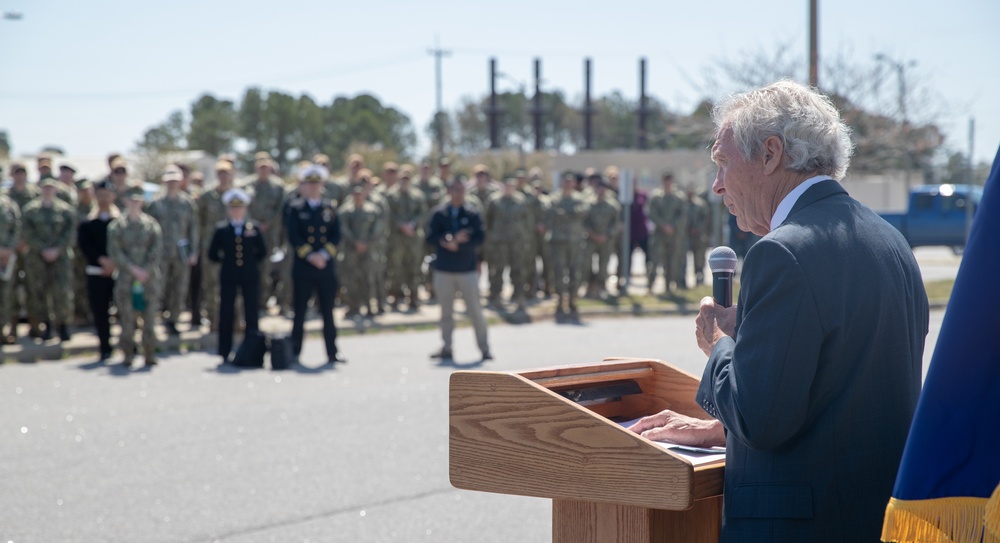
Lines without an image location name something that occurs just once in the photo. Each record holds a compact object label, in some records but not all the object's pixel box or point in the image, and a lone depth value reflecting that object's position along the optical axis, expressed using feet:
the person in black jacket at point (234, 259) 38.50
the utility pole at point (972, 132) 63.10
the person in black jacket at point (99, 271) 38.47
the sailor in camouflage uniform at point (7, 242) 39.06
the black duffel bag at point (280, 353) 36.42
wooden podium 7.89
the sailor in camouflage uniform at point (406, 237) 54.49
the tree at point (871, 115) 76.54
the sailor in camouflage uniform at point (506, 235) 57.36
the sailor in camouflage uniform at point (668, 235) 64.28
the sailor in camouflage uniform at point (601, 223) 59.11
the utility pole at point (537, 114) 229.04
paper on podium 8.39
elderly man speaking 7.43
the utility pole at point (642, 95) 249.14
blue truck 103.45
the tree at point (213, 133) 270.26
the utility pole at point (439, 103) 178.59
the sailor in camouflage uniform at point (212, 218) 44.98
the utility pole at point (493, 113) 223.10
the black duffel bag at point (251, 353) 36.65
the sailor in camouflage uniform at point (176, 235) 43.19
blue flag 6.20
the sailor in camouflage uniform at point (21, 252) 41.78
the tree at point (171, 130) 253.28
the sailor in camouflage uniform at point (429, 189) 56.90
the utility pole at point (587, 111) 253.03
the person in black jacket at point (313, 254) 38.24
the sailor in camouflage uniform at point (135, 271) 36.63
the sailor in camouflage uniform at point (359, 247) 49.67
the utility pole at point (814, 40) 57.47
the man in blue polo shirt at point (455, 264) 38.70
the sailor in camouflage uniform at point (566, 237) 54.49
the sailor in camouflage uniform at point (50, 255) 41.32
